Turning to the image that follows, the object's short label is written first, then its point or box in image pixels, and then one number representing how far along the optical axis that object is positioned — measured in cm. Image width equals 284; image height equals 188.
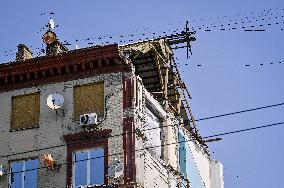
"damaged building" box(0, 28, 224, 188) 3003
